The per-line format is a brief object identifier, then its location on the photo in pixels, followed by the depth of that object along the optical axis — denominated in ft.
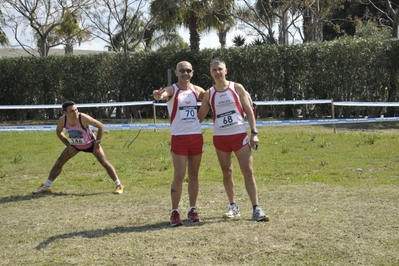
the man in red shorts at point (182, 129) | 23.17
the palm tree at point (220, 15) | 93.45
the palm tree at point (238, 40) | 155.39
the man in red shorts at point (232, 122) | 23.02
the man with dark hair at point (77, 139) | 31.58
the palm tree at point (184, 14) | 92.12
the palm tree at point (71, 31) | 127.34
